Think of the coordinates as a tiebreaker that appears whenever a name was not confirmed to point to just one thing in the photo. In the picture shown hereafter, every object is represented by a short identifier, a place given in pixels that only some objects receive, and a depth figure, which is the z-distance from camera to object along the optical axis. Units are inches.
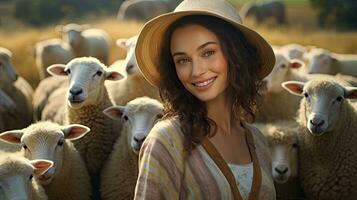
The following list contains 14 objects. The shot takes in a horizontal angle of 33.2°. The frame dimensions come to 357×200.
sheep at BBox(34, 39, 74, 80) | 428.7
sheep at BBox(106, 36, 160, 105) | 260.4
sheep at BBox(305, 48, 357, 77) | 344.2
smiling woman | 110.3
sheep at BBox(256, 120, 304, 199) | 198.5
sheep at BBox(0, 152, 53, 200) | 139.1
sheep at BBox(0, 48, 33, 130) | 277.1
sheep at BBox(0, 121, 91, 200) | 170.2
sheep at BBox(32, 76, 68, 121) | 291.9
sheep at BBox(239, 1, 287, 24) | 990.4
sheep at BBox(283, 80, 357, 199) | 192.9
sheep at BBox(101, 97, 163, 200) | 182.9
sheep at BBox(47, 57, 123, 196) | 205.8
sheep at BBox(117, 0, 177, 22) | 838.5
